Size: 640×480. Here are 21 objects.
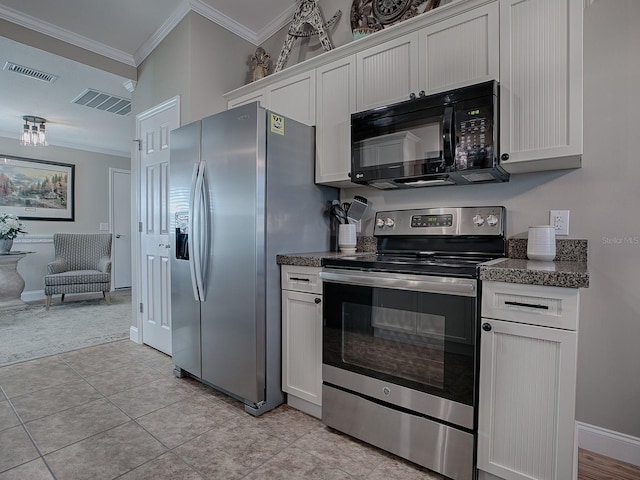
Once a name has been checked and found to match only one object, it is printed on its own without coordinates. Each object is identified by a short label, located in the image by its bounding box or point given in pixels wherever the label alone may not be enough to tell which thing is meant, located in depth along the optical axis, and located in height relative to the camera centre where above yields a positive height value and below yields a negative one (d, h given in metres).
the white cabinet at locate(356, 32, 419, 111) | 1.97 +0.95
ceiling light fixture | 4.52 +1.37
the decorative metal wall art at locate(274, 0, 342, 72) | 2.60 +1.60
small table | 4.72 -0.68
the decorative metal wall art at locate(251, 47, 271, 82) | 2.96 +1.46
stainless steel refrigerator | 2.03 -0.01
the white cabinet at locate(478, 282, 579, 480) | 1.26 -0.55
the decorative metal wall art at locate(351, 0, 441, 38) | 2.14 +1.41
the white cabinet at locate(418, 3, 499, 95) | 1.72 +0.94
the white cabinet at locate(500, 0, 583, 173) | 1.52 +0.69
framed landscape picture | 5.28 +0.69
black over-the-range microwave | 1.68 +0.49
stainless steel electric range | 1.45 -0.51
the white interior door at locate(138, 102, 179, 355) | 3.11 +0.06
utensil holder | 2.40 -0.03
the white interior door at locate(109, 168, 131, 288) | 6.35 +0.12
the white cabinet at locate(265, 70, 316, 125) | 2.44 +0.99
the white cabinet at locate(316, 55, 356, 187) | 2.25 +0.76
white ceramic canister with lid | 1.70 -0.04
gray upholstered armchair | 4.89 -0.50
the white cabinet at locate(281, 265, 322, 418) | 1.98 -0.60
